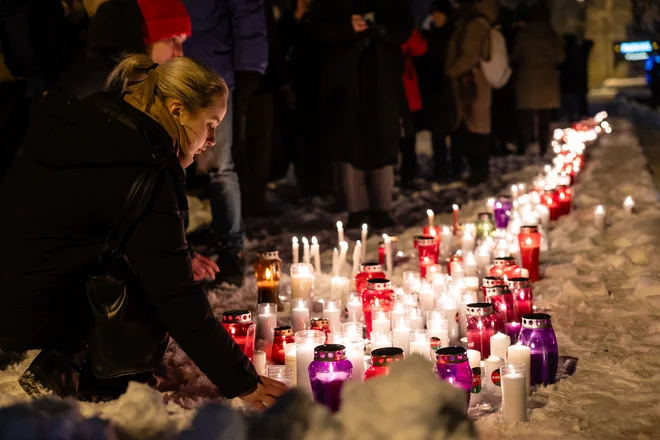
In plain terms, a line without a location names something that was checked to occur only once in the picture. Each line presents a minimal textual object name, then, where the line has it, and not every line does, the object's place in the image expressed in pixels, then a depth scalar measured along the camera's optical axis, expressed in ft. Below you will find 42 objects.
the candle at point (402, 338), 12.05
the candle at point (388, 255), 18.48
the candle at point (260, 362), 11.76
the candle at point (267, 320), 13.91
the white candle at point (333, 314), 13.79
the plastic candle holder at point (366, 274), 15.81
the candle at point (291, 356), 11.76
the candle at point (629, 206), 23.94
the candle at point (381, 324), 13.01
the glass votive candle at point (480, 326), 12.51
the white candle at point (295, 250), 17.87
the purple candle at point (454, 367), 10.05
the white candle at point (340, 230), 18.61
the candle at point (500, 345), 12.02
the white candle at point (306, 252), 17.78
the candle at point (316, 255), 17.91
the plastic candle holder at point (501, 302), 13.41
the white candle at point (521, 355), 11.02
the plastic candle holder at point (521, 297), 13.94
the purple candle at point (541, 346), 11.34
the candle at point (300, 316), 14.12
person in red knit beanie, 14.42
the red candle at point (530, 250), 17.74
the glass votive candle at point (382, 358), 10.14
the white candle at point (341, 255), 17.47
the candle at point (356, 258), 17.89
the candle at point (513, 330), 13.32
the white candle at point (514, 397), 9.98
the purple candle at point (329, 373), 10.11
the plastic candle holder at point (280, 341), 12.50
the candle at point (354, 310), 14.43
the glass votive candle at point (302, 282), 16.34
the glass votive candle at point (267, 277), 16.01
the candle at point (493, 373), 11.19
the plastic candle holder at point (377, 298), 14.12
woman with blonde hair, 8.80
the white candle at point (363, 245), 18.52
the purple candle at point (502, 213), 22.65
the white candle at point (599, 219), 22.12
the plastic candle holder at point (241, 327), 12.08
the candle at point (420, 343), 11.53
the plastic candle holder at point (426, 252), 17.94
